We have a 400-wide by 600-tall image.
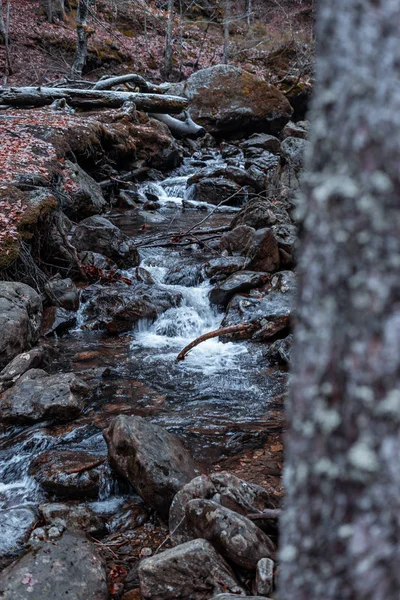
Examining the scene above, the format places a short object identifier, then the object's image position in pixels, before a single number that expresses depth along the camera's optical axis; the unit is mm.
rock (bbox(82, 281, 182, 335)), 8398
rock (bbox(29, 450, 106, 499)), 4625
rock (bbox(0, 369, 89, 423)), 5680
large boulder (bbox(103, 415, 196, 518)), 4285
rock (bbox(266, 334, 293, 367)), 7227
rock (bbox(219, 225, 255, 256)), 10195
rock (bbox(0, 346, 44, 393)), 6305
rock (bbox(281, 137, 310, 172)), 12406
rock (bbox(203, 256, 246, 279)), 9719
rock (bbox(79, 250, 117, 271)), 9961
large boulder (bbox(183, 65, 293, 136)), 19953
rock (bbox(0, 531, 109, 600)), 3277
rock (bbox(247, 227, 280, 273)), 9391
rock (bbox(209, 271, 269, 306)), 8938
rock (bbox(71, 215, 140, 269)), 10328
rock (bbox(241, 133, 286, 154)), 19328
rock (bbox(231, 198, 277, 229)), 10773
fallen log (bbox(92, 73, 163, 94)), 17500
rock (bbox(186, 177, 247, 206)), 14969
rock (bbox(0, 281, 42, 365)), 6805
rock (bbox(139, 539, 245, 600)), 3096
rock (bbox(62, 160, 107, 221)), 11314
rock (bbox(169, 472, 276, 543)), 3760
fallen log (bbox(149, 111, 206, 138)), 18844
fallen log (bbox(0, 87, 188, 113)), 14977
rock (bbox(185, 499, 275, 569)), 3248
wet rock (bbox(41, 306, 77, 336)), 8203
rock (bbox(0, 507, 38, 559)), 3920
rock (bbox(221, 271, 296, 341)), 8016
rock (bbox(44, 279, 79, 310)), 8627
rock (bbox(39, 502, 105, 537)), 4129
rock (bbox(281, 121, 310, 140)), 17484
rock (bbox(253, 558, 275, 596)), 3055
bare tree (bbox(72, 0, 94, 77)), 18422
